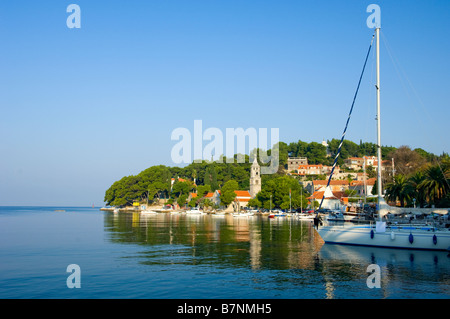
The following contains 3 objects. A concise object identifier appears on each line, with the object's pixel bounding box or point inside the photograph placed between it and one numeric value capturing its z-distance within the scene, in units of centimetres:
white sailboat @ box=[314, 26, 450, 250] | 3394
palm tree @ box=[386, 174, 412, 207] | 5541
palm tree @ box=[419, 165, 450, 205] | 4844
